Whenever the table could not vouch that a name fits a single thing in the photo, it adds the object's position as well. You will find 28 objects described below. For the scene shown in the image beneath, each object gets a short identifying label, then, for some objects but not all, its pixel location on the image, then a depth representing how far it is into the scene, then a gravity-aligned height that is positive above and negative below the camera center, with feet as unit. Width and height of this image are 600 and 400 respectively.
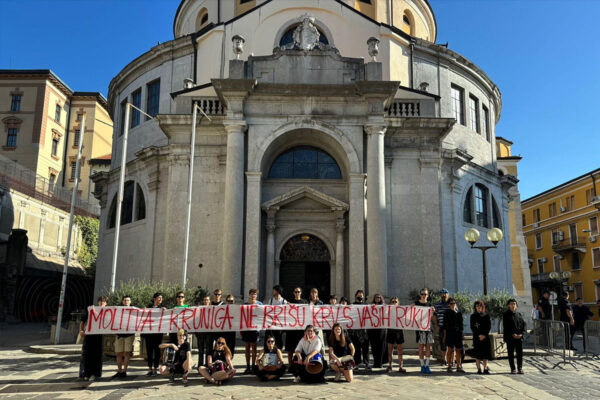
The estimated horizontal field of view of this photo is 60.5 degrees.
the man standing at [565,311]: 55.01 -0.79
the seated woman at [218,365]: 34.50 -4.47
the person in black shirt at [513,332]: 41.24 -2.29
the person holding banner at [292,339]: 39.99 -2.97
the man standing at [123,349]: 37.47 -3.72
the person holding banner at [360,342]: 41.68 -3.31
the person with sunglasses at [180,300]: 40.42 -0.12
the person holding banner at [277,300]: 40.93 -0.01
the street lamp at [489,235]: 58.95 +7.71
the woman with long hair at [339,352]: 35.63 -3.61
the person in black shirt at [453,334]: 40.91 -2.45
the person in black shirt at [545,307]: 59.62 -0.37
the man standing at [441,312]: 42.04 -0.80
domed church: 67.00 +19.36
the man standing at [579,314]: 59.11 -1.08
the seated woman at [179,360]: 36.40 -4.33
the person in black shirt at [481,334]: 40.21 -2.41
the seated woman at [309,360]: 34.96 -4.04
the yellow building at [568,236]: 168.66 +24.19
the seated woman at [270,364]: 35.68 -4.39
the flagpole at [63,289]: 66.28 +1.00
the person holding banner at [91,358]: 36.35 -4.24
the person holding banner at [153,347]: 38.78 -3.69
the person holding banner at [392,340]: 41.06 -3.06
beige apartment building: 185.16 +63.23
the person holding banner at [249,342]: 39.60 -3.23
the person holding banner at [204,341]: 38.83 -3.19
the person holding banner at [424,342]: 40.40 -3.17
